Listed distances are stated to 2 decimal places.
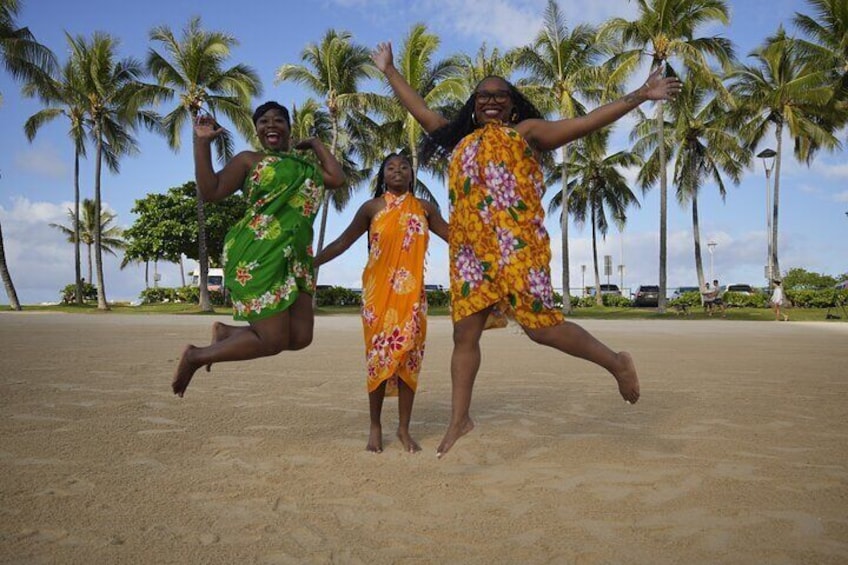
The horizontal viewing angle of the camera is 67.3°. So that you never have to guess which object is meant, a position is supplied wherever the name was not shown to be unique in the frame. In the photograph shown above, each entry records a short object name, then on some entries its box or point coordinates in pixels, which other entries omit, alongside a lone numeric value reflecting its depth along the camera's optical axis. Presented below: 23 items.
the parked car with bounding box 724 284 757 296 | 43.94
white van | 41.42
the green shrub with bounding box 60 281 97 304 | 43.94
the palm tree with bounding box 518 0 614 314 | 29.89
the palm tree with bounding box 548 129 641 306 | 44.06
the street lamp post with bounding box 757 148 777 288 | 30.89
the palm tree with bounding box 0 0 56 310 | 27.45
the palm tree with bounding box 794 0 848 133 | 30.11
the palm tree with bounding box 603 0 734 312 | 27.00
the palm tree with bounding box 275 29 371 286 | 31.52
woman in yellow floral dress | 3.47
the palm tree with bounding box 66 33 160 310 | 32.34
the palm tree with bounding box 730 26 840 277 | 30.44
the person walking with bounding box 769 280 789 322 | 24.28
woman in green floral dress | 3.74
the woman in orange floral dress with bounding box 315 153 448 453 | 3.96
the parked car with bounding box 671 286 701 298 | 48.72
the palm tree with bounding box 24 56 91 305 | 29.84
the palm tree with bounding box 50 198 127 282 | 57.78
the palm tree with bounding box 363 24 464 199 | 29.05
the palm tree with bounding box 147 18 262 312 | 30.23
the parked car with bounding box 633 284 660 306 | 39.44
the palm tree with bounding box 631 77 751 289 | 34.78
